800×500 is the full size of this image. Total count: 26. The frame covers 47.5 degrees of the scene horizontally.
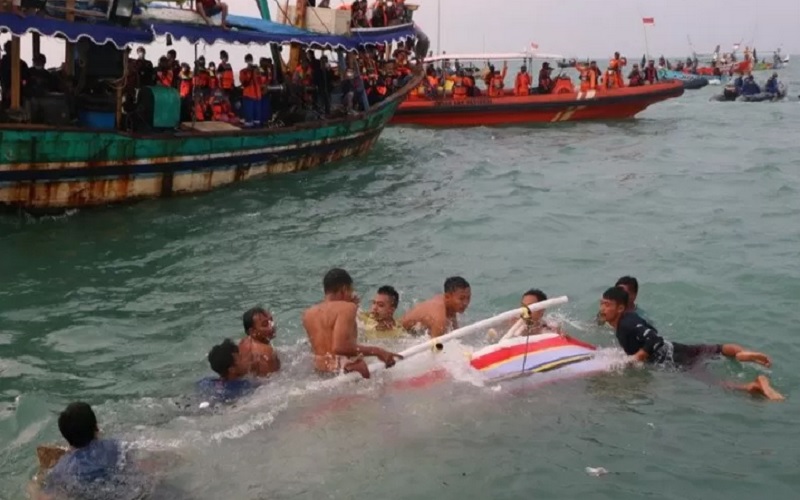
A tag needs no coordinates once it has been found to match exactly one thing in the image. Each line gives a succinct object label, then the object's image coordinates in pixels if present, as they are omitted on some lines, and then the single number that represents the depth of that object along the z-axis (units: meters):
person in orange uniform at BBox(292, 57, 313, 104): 18.81
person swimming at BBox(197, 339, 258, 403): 6.75
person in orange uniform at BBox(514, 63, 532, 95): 29.13
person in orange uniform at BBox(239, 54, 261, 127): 16.77
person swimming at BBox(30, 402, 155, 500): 5.27
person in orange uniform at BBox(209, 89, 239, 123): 16.41
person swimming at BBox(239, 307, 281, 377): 7.11
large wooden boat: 12.73
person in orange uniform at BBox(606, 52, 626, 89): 30.14
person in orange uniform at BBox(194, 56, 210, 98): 16.81
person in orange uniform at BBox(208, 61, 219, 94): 16.90
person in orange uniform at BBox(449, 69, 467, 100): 28.58
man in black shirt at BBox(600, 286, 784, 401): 7.79
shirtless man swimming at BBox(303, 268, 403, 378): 6.84
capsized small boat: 7.36
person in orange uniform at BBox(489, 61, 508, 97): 29.12
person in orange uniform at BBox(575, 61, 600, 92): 29.35
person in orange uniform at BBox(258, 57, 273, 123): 17.14
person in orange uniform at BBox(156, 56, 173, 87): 16.59
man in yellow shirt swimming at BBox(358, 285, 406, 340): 7.98
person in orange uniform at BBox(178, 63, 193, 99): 17.03
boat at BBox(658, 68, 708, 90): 47.31
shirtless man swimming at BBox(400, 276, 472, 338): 8.01
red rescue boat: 27.92
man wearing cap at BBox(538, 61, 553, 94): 30.12
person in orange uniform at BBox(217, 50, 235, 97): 17.88
